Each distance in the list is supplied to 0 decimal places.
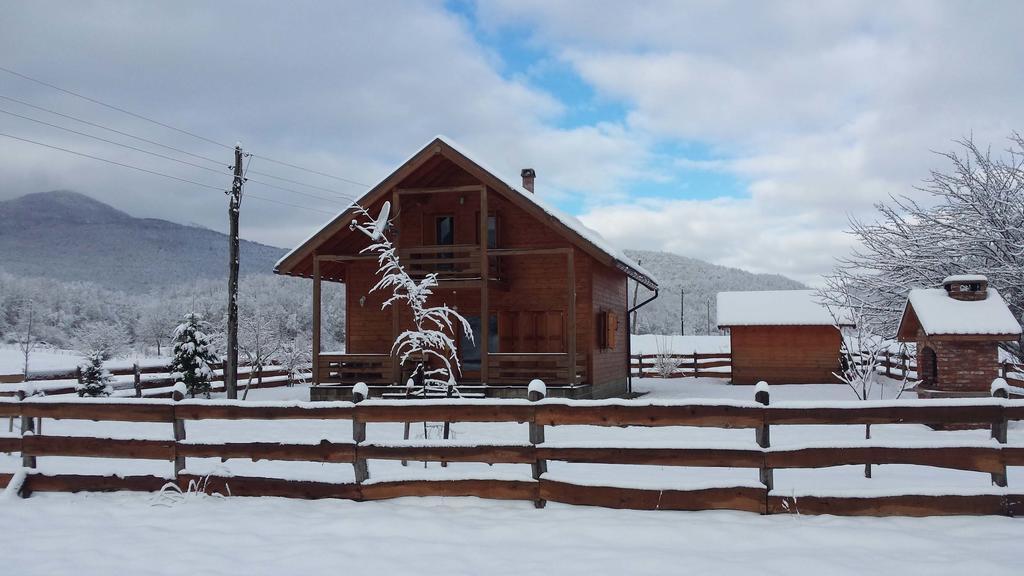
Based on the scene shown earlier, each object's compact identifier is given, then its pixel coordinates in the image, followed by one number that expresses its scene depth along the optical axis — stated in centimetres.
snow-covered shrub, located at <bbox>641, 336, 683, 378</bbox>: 3142
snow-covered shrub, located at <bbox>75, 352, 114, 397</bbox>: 1795
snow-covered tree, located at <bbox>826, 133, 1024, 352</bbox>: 1648
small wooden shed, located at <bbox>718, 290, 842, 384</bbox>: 2661
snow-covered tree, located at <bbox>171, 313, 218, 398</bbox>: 2105
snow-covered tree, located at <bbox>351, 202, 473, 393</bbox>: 1148
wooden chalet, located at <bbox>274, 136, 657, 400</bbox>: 1841
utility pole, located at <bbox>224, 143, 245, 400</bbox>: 1981
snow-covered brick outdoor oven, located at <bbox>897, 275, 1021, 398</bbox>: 1382
